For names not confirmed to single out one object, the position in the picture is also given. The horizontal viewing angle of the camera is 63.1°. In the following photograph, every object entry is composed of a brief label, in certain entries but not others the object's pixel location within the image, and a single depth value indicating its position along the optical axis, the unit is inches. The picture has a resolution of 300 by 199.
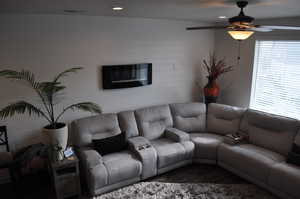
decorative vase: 197.0
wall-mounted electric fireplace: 165.6
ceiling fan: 99.4
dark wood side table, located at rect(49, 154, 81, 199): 127.2
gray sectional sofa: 132.4
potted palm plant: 126.3
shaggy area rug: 132.1
